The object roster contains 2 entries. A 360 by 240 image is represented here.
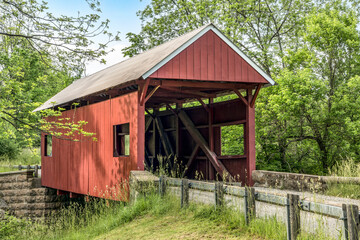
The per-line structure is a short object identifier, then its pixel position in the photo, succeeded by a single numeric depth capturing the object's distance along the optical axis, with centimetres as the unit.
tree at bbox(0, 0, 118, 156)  1004
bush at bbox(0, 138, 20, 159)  2680
